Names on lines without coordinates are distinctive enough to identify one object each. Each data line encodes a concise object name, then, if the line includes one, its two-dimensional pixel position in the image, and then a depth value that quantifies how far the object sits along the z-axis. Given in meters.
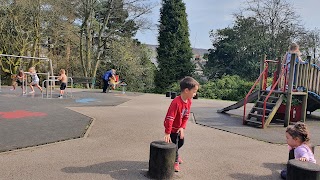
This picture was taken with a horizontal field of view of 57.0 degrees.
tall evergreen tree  28.30
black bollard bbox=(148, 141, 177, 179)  3.88
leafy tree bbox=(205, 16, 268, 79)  27.06
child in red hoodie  3.96
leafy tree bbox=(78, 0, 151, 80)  27.88
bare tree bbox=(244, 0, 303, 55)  26.08
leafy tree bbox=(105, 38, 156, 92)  29.02
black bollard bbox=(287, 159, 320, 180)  3.31
